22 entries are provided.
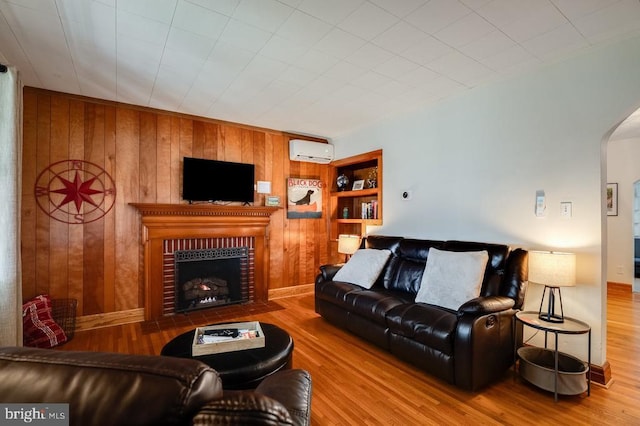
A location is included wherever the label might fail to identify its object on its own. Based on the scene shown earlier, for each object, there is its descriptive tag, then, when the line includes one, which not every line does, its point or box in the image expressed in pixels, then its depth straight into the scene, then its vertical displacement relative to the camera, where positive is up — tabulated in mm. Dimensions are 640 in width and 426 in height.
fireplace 3562 -291
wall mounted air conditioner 4602 +990
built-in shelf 4344 +275
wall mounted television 3826 +439
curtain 1941 +37
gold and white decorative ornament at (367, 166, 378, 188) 4488 +537
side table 2061 -832
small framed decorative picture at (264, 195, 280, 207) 4488 +180
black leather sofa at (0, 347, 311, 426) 560 -355
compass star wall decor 3123 +235
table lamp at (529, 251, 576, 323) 2209 -451
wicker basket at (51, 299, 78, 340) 3049 -1061
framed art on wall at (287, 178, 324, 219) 4711 +240
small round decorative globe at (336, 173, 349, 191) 4930 +518
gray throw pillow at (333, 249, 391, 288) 3328 -646
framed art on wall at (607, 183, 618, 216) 4965 +236
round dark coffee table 1639 -876
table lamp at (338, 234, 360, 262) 4215 -451
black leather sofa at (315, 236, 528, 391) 2115 -868
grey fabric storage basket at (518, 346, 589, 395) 2064 -1177
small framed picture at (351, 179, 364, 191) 4723 +448
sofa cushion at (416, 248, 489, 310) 2525 -592
